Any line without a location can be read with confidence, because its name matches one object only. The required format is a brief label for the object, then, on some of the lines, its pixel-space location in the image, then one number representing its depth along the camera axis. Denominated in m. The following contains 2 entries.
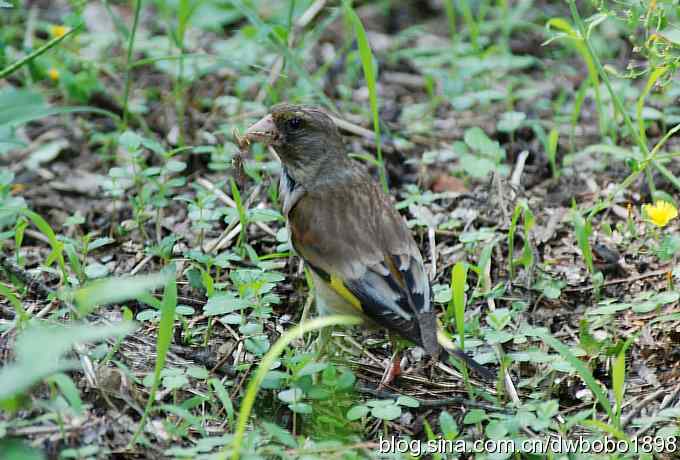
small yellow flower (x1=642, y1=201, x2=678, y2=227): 9.34
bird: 8.34
